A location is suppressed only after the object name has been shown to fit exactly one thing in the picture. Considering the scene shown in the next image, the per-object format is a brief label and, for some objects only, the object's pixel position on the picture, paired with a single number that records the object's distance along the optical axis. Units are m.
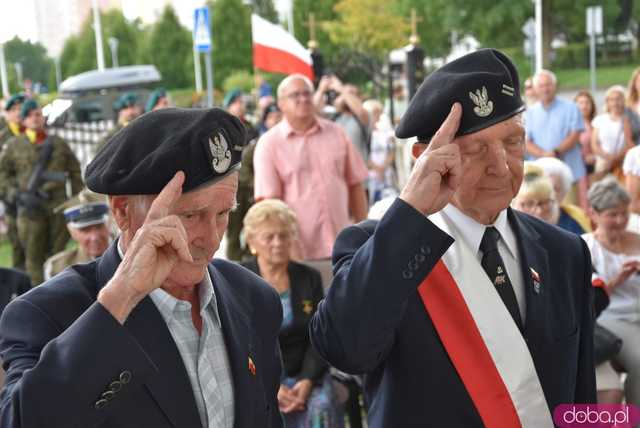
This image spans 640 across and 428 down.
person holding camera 9.80
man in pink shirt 6.50
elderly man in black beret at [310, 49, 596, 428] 1.99
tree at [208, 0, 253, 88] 50.53
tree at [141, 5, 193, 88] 54.59
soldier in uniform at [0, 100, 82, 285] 9.38
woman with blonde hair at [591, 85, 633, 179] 10.44
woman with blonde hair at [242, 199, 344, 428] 4.84
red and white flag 9.74
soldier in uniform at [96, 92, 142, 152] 11.13
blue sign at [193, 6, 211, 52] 11.57
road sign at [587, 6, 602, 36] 21.48
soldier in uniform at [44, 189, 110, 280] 5.49
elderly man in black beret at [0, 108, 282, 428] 1.74
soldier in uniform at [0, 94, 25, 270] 9.83
